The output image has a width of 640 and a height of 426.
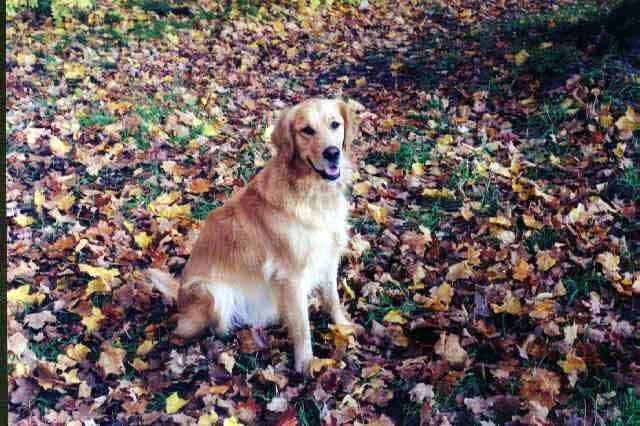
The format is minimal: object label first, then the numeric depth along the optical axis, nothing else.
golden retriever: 3.18
